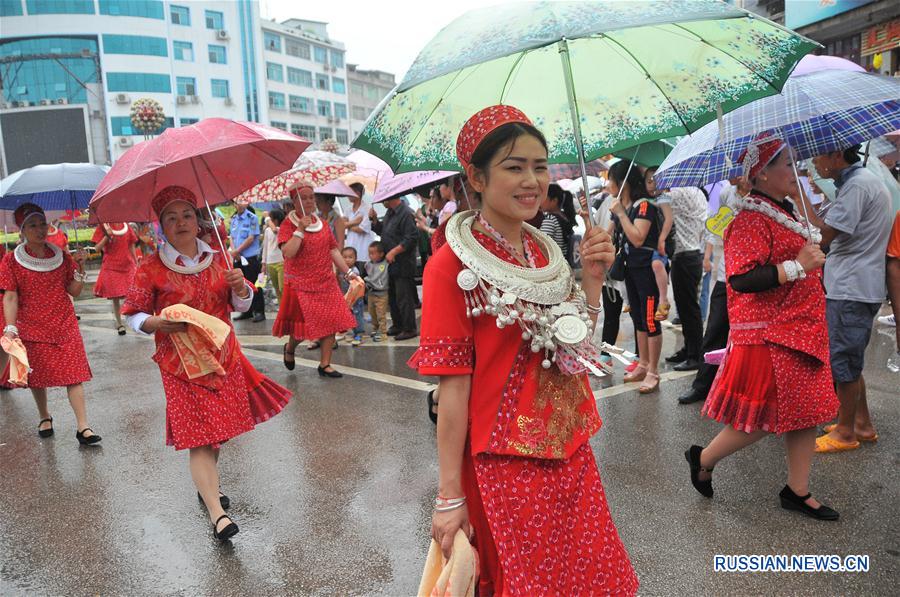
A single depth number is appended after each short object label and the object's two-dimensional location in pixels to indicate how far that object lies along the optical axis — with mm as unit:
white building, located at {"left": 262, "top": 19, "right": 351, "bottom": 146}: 67125
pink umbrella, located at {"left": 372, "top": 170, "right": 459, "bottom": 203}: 5108
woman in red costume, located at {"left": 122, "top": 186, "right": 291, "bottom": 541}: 3551
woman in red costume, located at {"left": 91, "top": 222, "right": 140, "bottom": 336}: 9727
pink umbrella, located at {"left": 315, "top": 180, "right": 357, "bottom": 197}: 7453
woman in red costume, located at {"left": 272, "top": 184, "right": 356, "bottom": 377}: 6617
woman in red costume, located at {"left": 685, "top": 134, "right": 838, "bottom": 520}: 3133
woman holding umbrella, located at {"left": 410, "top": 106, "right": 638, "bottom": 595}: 1829
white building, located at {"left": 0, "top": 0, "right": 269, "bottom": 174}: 54312
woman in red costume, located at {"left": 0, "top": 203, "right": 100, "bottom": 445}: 5105
